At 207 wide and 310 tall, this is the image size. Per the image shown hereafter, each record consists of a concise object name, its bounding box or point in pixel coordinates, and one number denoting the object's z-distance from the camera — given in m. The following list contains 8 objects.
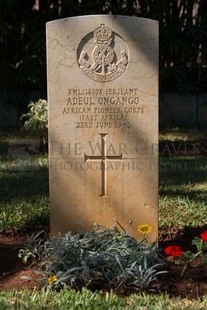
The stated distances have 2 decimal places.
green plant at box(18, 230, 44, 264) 4.06
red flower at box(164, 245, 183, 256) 3.89
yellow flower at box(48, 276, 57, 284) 3.59
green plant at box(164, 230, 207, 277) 3.90
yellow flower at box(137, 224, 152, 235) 4.17
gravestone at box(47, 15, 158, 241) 4.13
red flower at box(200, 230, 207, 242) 4.01
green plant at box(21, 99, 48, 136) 7.43
